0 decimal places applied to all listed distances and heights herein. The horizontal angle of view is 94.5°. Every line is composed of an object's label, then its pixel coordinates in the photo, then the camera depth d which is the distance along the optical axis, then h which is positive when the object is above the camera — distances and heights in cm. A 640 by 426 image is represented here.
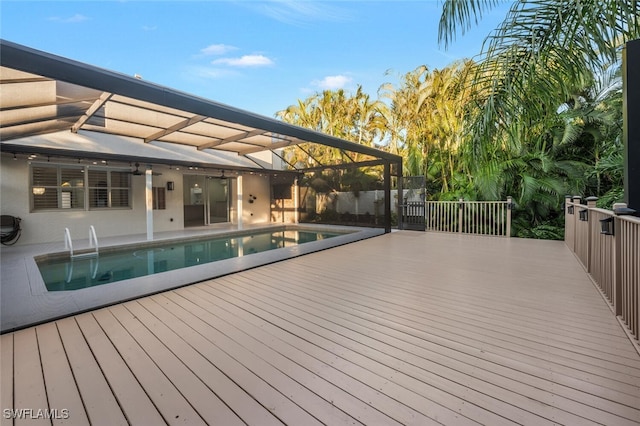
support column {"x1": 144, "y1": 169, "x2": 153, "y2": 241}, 848 +23
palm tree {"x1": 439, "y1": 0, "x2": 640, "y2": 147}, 264 +152
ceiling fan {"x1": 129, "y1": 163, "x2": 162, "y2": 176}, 890 +110
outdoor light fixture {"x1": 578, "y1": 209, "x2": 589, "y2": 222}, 422 -18
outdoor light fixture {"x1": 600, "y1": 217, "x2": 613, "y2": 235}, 271 -22
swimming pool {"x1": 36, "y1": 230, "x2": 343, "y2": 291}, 519 -116
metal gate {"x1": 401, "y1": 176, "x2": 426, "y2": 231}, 953 +4
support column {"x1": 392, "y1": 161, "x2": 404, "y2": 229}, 972 +34
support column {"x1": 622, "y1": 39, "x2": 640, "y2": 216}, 238 +63
